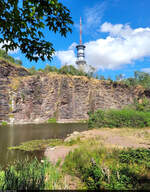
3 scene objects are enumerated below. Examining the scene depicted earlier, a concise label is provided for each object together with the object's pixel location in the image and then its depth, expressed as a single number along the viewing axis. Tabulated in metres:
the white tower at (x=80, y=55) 134.84
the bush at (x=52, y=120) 49.97
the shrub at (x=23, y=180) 4.71
